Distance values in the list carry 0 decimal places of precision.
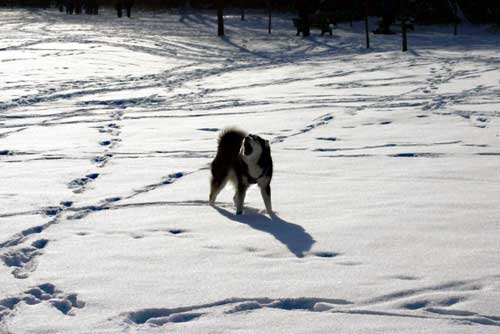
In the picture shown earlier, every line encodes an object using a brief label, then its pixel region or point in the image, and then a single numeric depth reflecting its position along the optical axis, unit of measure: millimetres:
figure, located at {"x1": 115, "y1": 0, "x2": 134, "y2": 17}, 42156
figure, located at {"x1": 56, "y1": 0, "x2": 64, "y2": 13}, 49188
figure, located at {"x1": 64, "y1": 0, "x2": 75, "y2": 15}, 46562
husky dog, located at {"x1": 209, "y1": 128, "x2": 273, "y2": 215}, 6055
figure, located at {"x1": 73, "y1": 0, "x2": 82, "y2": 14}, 46491
